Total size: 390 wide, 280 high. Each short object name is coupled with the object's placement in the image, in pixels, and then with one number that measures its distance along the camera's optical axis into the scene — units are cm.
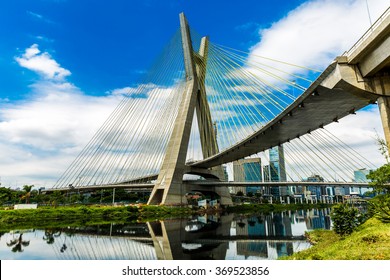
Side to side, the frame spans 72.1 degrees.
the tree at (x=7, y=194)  4361
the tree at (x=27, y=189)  4556
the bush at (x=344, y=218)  1384
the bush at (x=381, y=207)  1184
